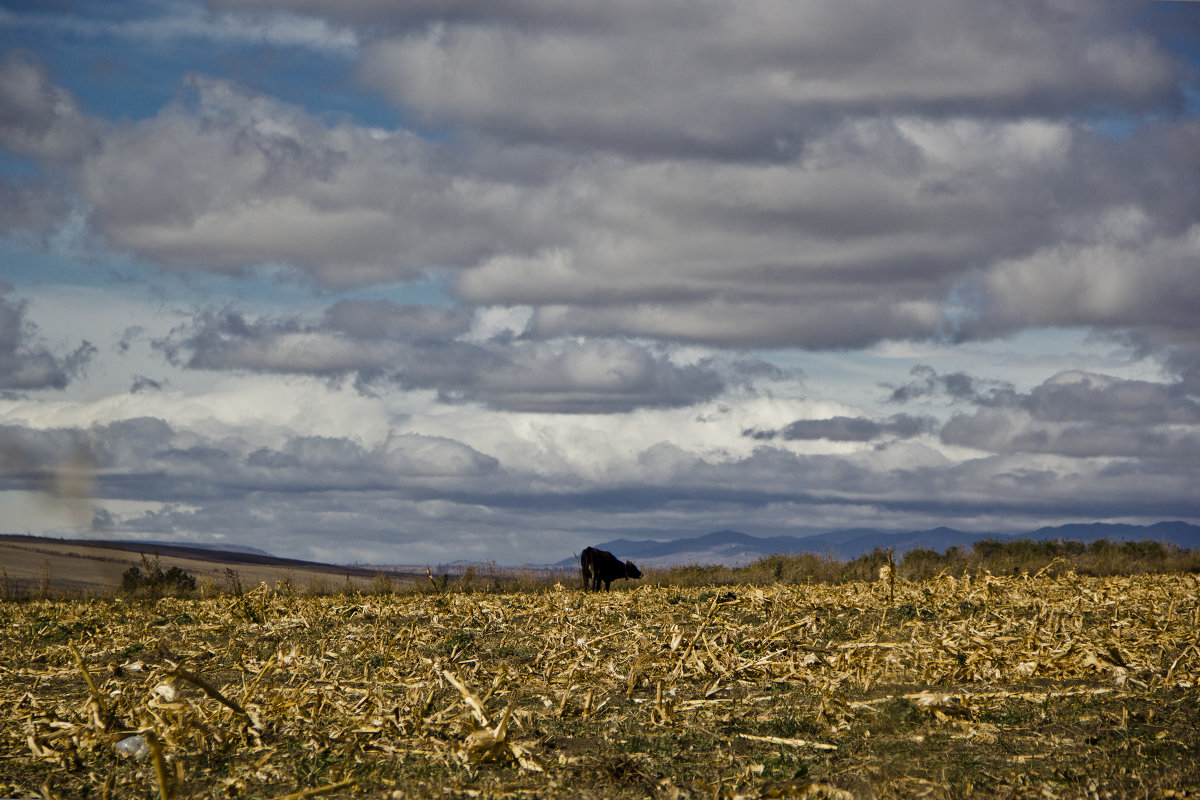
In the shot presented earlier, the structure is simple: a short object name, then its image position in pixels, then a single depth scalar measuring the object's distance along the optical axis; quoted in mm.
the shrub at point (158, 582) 61434
